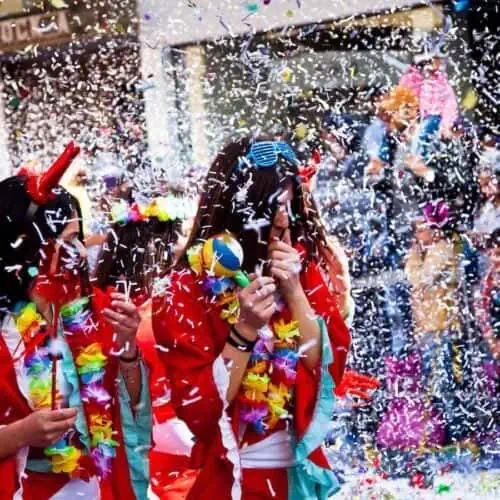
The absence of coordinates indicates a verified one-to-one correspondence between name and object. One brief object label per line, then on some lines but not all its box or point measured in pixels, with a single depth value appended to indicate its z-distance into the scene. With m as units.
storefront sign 7.93
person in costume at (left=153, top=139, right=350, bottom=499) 3.18
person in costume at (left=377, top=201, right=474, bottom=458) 6.61
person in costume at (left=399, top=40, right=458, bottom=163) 6.93
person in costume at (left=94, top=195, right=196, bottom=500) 3.85
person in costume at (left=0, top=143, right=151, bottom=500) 3.16
